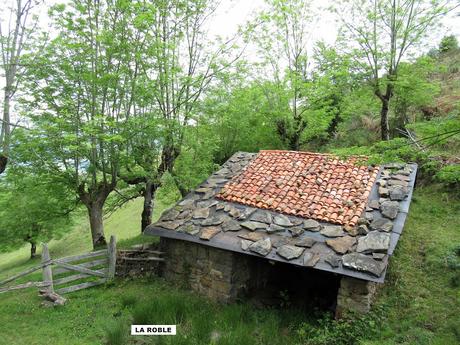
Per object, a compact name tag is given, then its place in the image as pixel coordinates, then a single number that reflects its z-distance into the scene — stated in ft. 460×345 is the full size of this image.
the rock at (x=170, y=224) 27.06
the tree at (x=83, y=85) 26.45
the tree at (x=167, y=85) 29.71
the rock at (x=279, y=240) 22.58
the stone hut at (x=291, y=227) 20.74
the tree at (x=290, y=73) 44.24
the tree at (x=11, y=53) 24.40
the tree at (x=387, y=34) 36.73
